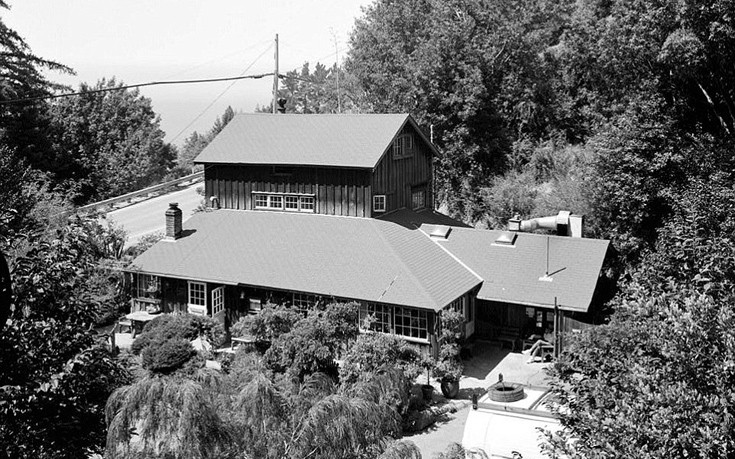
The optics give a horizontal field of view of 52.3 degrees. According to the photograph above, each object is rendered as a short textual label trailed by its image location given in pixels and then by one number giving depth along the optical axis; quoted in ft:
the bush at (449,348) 71.20
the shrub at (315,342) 64.18
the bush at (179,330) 77.77
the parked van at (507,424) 48.03
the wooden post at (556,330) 79.77
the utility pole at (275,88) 134.10
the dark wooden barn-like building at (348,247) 81.82
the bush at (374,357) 65.00
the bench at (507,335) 85.40
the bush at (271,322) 70.64
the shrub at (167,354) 70.28
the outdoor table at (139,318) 89.04
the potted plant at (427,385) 70.10
